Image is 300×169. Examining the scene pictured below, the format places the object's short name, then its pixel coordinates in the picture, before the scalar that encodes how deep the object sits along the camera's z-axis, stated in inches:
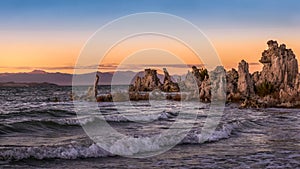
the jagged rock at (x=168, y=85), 3169.3
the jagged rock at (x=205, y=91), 2066.9
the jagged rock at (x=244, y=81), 1968.5
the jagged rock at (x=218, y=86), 2014.0
